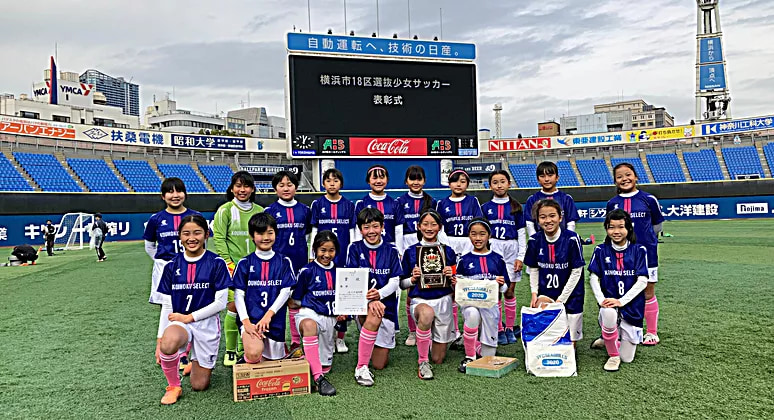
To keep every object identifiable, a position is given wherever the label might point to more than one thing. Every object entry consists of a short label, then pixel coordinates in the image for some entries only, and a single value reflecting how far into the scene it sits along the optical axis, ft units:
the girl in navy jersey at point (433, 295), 16.56
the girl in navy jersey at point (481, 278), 16.30
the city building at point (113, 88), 577.02
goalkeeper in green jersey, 17.69
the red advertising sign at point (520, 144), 139.23
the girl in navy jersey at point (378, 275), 16.15
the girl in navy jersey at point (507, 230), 20.01
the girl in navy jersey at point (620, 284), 15.92
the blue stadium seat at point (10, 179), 83.97
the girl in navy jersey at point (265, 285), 15.40
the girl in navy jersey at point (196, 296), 14.67
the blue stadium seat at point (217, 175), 116.06
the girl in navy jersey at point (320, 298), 15.69
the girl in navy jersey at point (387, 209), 19.82
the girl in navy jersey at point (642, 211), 18.40
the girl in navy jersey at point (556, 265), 16.92
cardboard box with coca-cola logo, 13.84
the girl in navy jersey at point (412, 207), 19.92
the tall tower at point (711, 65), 135.64
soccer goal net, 71.82
